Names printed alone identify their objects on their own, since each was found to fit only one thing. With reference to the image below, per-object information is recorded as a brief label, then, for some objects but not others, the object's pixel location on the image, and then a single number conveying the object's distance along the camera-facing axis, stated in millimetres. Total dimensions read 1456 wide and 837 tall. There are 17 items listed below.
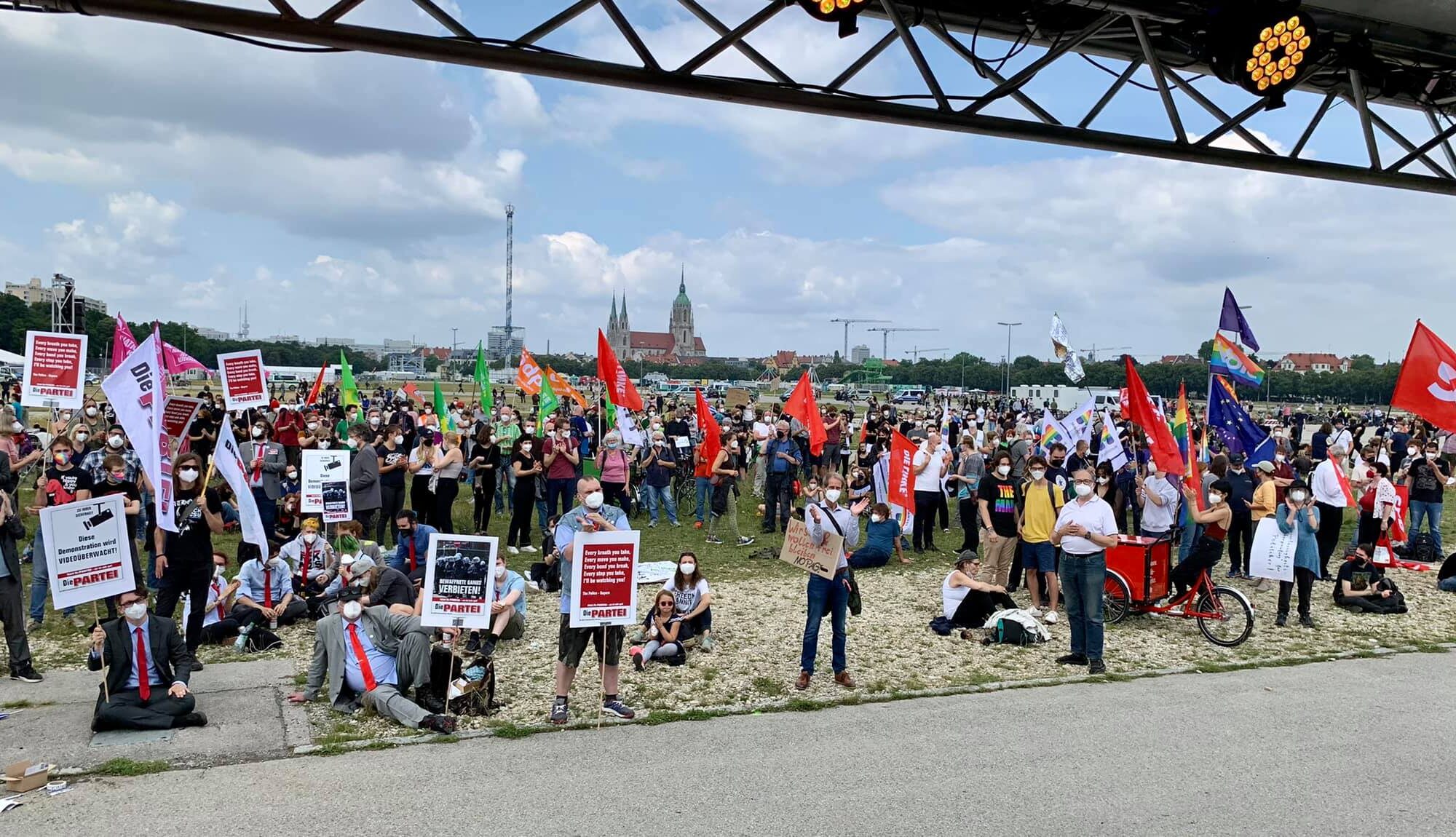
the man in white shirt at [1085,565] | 8438
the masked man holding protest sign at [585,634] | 7246
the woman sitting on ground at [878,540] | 13148
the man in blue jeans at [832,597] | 7894
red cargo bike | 9859
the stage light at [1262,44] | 6188
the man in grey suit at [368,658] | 7355
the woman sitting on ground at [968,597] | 9914
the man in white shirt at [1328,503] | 12656
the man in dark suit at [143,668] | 6789
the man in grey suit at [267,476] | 12406
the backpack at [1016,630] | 9461
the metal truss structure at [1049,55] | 5102
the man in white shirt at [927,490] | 14242
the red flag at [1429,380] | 9859
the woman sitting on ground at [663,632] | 8727
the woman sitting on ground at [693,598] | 9094
